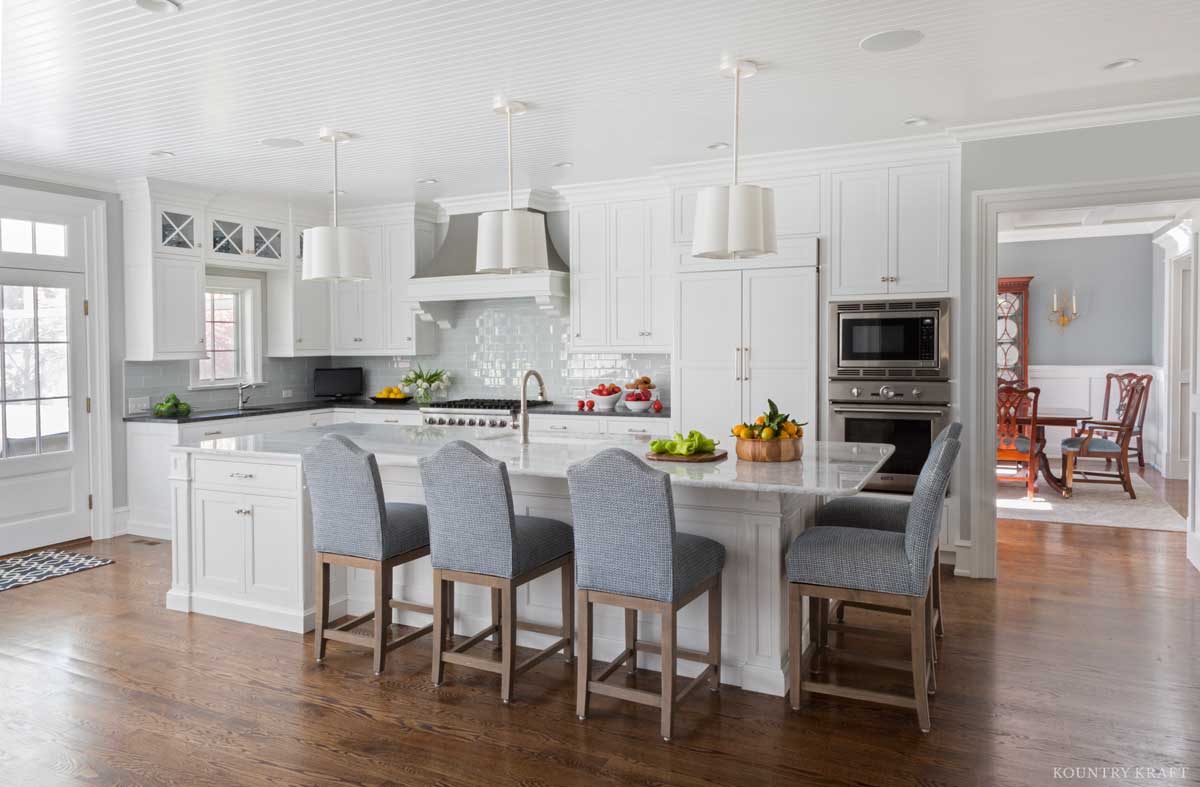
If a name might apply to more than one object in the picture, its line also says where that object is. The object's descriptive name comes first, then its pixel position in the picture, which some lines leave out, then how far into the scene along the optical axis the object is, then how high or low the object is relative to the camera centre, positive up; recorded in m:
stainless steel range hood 6.48 +0.71
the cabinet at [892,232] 4.98 +0.81
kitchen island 3.28 -0.65
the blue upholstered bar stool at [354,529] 3.46 -0.65
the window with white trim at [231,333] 6.96 +0.32
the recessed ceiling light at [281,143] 4.97 +1.35
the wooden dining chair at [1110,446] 7.21 -0.67
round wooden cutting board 3.43 -0.36
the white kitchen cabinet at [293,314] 7.13 +0.48
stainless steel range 6.39 -0.32
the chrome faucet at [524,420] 3.96 -0.23
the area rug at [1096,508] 6.29 -1.12
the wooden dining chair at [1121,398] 8.40 -0.32
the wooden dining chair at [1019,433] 7.30 -0.58
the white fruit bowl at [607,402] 6.32 -0.24
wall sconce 9.49 +0.60
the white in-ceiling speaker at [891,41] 3.39 +1.32
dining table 7.32 -0.46
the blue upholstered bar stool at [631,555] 2.88 -0.64
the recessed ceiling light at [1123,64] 3.72 +1.33
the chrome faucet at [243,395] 7.00 -0.19
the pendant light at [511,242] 3.87 +0.58
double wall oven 4.98 -0.06
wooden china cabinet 9.62 +0.40
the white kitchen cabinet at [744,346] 5.31 +0.14
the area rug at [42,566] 4.93 -1.18
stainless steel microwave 4.97 +0.17
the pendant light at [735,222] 3.27 +0.57
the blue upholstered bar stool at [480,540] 3.17 -0.65
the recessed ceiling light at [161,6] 3.05 +1.31
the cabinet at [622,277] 6.12 +0.68
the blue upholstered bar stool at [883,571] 2.93 -0.70
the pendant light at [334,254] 4.25 +0.59
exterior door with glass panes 5.54 -0.26
